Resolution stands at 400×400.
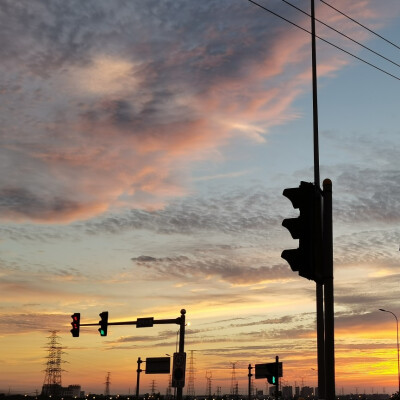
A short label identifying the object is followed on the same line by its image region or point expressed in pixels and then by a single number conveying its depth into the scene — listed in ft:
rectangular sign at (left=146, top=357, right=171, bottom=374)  115.44
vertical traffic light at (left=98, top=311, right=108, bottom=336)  112.47
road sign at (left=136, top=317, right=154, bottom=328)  107.96
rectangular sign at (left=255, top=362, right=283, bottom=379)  104.47
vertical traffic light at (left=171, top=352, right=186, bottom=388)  101.50
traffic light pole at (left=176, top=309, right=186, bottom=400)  99.96
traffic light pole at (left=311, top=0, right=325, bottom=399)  26.02
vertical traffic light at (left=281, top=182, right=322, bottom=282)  26.63
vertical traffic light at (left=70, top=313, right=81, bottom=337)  114.32
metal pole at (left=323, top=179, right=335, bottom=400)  24.80
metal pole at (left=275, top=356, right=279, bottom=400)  105.91
